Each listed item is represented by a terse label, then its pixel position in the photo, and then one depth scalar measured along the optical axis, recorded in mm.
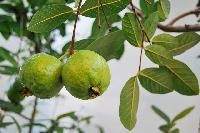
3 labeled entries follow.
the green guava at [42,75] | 710
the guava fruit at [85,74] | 687
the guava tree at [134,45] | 789
